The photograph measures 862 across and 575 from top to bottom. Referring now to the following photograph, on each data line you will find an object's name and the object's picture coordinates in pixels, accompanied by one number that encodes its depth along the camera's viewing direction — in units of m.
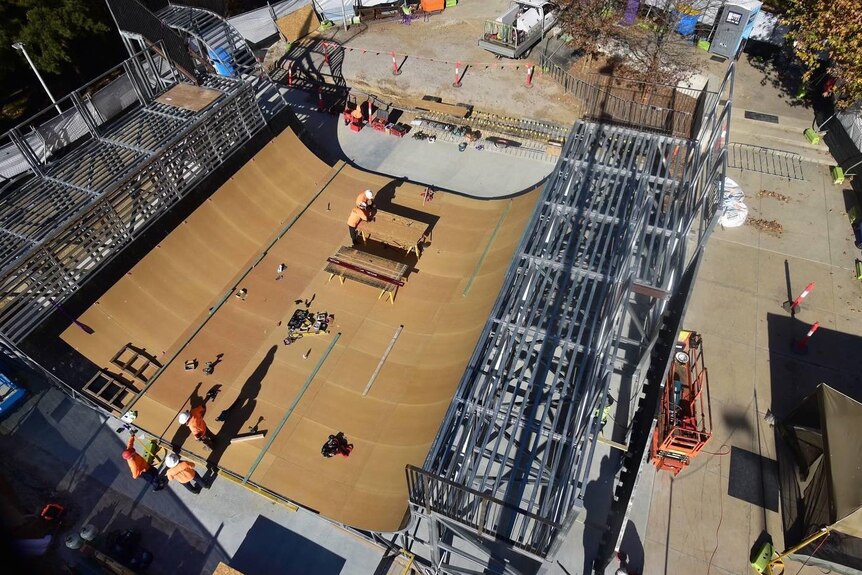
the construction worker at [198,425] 13.70
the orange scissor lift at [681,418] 14.55
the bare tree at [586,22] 28.53
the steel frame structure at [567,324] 10.65
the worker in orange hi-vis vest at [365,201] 18.09
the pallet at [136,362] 15.49
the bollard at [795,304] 18.68
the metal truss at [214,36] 23.30
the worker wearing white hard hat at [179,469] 13.77
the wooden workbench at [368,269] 16.97
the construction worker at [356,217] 18.05
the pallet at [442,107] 28.47
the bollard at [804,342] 17.53
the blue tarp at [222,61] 24.42
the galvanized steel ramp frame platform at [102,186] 14.62
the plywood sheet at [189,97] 20.38
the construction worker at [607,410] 15.63
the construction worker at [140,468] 14.15
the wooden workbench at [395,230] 17.73
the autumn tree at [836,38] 22.00
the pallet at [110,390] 14.95
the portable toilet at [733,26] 28.91
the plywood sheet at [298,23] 34.41
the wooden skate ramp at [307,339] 13.61
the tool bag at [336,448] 13.60
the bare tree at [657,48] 29.05
